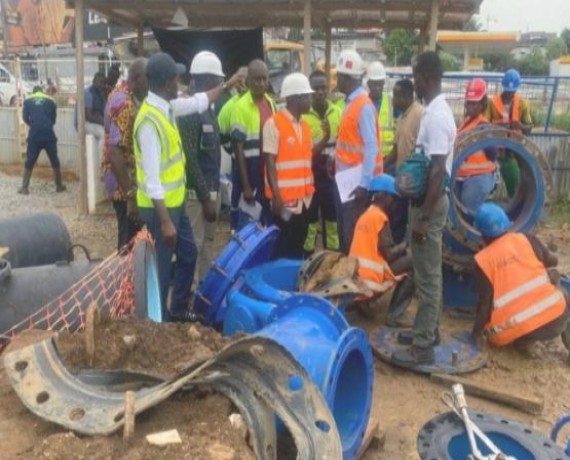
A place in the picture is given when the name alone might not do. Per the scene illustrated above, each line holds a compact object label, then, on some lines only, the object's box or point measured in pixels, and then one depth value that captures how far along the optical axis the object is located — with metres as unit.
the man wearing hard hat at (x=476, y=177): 5.88
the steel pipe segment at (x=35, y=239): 3.94
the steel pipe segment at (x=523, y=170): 5.44
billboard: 36.94
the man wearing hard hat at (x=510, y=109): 7.57
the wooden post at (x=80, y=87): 8.38
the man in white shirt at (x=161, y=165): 4.14
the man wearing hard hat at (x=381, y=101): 6.72
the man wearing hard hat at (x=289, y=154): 5.50
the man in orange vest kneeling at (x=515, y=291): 4.67
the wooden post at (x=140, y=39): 10.51
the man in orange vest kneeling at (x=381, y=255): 4.96
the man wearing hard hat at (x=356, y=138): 5.31
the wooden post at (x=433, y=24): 7.79
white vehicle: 19.70
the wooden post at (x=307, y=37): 7.89
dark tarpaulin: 10.05
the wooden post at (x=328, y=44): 10.74
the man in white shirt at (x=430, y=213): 4.23
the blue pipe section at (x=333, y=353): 2.86
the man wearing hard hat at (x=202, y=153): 5.10
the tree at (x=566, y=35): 53.41
